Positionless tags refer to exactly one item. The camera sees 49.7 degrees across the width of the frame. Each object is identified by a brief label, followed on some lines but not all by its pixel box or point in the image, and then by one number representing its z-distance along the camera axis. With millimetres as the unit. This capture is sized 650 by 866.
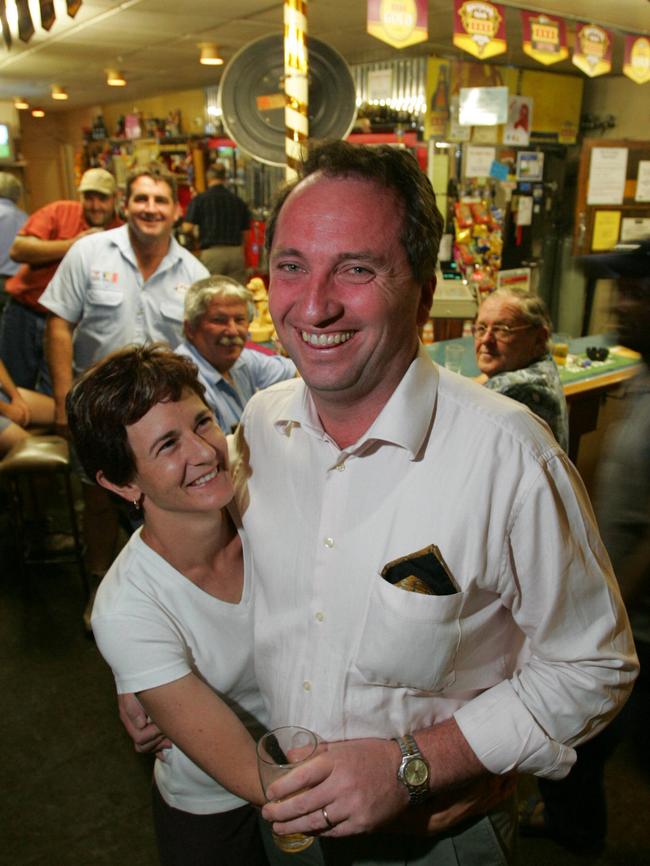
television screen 11289
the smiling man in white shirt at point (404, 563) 1081
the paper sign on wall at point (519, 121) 7988
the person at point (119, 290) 3307
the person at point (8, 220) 4977
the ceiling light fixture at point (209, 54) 7301
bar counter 4152
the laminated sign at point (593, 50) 5617
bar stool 3494
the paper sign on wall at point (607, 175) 7277
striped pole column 3123
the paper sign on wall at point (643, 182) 7598
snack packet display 7535
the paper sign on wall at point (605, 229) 7703
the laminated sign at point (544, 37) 5102
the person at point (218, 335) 2816
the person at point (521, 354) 2910
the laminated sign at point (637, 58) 6047
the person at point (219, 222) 7605
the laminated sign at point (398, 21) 4070
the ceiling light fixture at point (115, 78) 9168
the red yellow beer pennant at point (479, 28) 4605
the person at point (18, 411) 3734
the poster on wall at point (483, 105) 6031
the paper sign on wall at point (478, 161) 7398
